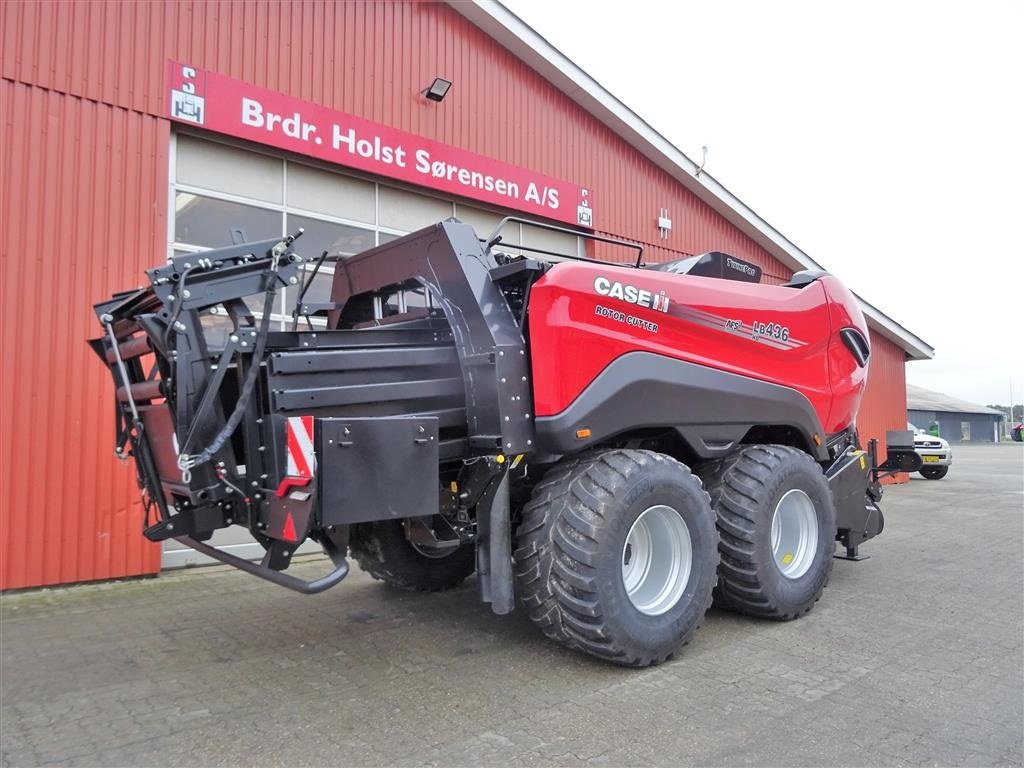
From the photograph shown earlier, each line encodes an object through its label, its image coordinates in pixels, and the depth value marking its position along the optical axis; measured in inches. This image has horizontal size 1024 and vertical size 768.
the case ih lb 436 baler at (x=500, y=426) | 137.9
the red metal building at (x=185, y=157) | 235.0
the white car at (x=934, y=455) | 679.7
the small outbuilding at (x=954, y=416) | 2048.5
